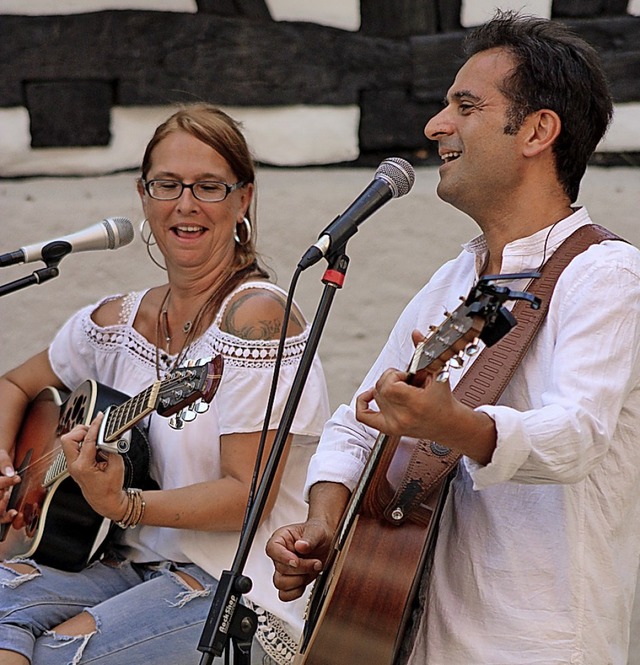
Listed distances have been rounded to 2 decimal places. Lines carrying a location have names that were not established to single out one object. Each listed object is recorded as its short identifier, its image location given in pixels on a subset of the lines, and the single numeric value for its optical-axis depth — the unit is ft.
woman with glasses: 16.33
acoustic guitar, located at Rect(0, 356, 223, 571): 15.69
